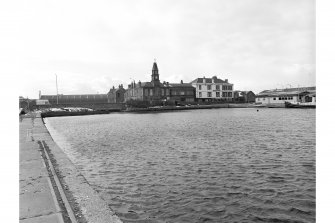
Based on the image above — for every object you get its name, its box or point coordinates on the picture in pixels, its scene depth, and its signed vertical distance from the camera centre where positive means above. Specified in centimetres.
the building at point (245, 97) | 12606 +392
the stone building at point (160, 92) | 11041 +635
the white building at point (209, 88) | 11862 +814
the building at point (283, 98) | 9431 +270
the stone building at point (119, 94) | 13825 +642
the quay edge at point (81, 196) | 675 -299
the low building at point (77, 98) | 14735 +474
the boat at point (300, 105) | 8321 -31
